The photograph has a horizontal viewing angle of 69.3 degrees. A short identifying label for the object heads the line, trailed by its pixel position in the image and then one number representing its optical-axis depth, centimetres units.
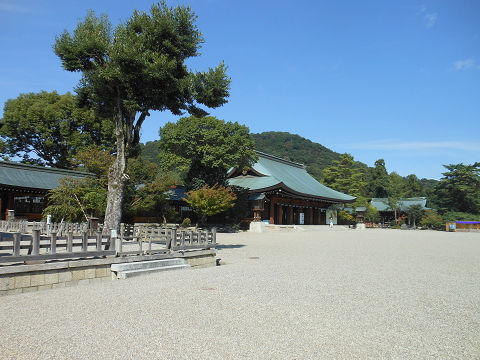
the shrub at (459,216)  4288
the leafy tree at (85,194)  1852
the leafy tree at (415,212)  4550
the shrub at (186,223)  2567
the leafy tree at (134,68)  1197
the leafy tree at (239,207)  2836
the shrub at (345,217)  4266
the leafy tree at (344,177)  4709
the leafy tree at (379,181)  6688
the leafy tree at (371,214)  4772
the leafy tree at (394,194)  4919
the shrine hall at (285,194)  3038
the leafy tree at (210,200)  2300
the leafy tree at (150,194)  2019
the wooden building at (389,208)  5231
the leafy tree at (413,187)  6606
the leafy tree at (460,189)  4497
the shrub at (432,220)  4355
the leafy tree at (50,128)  3356
